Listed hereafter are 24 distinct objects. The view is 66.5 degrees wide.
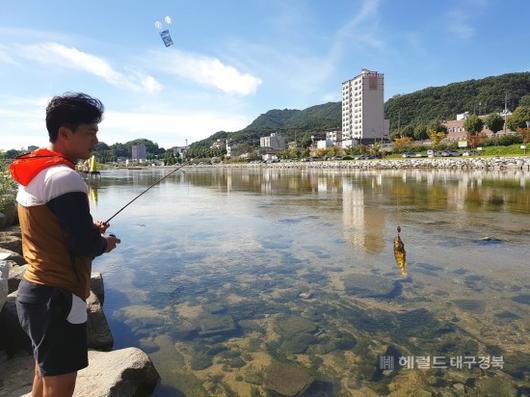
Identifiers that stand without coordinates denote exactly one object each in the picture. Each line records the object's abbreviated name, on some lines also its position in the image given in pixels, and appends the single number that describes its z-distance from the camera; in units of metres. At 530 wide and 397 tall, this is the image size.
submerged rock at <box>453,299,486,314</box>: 6.45
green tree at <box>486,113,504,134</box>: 81.94
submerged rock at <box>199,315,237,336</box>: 5.96
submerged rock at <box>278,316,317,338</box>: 5.91
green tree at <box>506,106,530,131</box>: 73.62
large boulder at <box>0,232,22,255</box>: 8.71
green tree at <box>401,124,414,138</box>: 111.67
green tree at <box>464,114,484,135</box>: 84.00
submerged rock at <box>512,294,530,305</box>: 6.68
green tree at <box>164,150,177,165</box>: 180.88
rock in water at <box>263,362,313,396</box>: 4.50
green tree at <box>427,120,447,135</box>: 95.81
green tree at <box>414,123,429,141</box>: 105.69
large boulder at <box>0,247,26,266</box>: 6.62
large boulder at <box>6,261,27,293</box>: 5.69
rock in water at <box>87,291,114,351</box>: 5.22
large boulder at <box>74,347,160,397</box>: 3.76
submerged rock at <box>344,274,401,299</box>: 7.26
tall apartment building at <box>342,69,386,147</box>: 156.88
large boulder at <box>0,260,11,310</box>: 4.56
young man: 2.40
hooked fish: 7.19
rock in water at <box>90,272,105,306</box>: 6.69
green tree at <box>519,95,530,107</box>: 134.35
